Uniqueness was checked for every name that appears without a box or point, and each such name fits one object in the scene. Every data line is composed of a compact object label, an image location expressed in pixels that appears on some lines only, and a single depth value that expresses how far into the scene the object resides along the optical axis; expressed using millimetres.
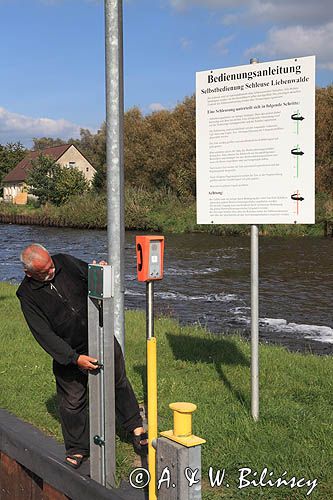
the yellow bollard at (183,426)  3416
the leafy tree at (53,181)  69438
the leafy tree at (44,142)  147500
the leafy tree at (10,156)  114188
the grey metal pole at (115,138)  5551
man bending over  4484
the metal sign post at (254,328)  5340
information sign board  5008
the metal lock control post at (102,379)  4090
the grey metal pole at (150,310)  4152
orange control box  4055
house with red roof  100606
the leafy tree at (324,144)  46500
